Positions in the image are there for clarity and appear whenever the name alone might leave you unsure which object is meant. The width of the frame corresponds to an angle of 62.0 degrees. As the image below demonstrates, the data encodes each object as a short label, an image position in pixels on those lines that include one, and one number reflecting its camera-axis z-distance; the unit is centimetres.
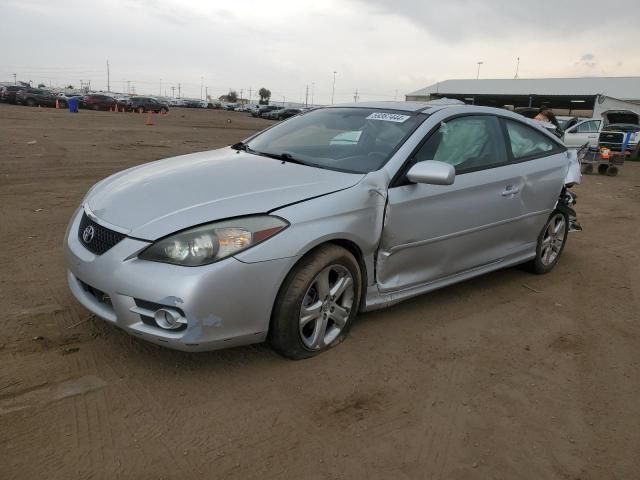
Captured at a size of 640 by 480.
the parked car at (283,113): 4957
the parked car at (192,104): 8031
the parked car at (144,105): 4400
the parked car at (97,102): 4184
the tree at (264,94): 12112
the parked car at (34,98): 3962
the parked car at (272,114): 5028
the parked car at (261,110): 5412
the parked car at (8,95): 3988
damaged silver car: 273
